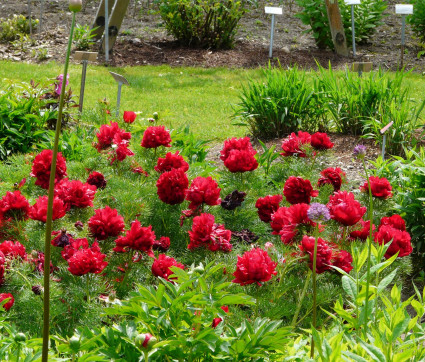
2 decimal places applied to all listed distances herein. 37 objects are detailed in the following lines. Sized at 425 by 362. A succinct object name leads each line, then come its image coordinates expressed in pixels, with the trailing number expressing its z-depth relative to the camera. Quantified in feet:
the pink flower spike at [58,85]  30.40
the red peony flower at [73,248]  13.90
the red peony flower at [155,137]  20.44
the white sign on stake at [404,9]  46.94
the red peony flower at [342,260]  13.45
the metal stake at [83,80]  30.68
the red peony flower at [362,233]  15.63
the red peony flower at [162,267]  13.19
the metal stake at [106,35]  53.46
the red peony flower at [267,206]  17.04
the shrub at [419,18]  66.67
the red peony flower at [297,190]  17.07
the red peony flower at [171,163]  19.30
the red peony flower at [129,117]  25.01
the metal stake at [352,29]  59.43
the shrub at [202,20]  60.42
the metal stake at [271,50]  57.72
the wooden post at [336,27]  58.96
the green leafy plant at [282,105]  32.14
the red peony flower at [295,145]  21.61
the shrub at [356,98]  31.01
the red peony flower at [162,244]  15.71
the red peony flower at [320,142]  21.33
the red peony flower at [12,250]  14.39
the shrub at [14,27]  60.84
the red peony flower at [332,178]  19.60
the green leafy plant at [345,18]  63.52
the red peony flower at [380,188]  18.37
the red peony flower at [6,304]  12.69
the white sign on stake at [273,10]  54.06
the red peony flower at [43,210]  15.50
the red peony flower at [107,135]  22.04
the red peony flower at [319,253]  12.68
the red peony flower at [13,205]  16.72
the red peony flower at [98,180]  19.50
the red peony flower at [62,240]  14.76
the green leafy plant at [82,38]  56.11
